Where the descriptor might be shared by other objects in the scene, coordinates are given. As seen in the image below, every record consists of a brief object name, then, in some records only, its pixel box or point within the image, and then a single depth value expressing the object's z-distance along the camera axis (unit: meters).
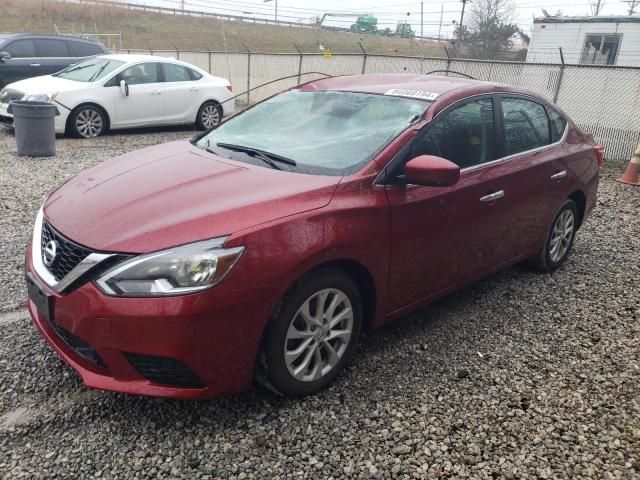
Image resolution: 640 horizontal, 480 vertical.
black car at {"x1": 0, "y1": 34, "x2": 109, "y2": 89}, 11.95
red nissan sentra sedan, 2.37
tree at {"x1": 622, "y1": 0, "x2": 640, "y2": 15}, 35.34
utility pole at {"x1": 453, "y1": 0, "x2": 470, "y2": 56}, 35.01
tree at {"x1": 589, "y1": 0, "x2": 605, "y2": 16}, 47.86
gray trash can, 8.04
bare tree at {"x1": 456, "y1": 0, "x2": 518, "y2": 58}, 36.56
